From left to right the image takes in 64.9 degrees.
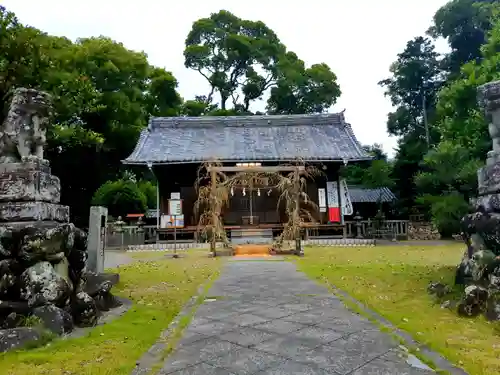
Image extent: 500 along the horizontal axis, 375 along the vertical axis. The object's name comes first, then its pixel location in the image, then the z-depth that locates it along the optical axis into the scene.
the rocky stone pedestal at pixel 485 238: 4.40
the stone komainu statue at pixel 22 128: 4.84
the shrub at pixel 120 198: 20.72
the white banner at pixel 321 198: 19.25
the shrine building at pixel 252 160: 18.36
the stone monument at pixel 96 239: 6.82
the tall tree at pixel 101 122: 22.89
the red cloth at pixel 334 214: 18.89
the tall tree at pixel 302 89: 36.19
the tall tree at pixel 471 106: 13.05
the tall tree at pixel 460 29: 28.86
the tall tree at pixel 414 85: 31.64
